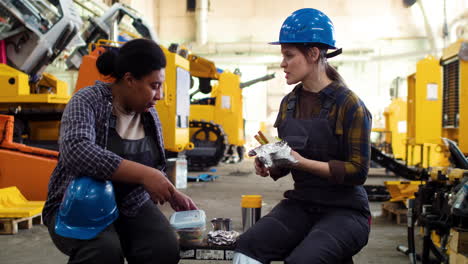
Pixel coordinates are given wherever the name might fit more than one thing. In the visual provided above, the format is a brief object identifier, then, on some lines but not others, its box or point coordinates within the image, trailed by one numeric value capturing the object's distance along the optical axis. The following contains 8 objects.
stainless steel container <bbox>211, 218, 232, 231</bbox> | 2.52
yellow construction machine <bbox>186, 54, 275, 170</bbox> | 9.91
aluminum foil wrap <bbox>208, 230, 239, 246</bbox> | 2.20
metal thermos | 2.54
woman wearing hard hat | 1.79
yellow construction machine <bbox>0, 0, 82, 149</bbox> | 6.87
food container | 2.08
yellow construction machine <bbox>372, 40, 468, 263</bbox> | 2.66
